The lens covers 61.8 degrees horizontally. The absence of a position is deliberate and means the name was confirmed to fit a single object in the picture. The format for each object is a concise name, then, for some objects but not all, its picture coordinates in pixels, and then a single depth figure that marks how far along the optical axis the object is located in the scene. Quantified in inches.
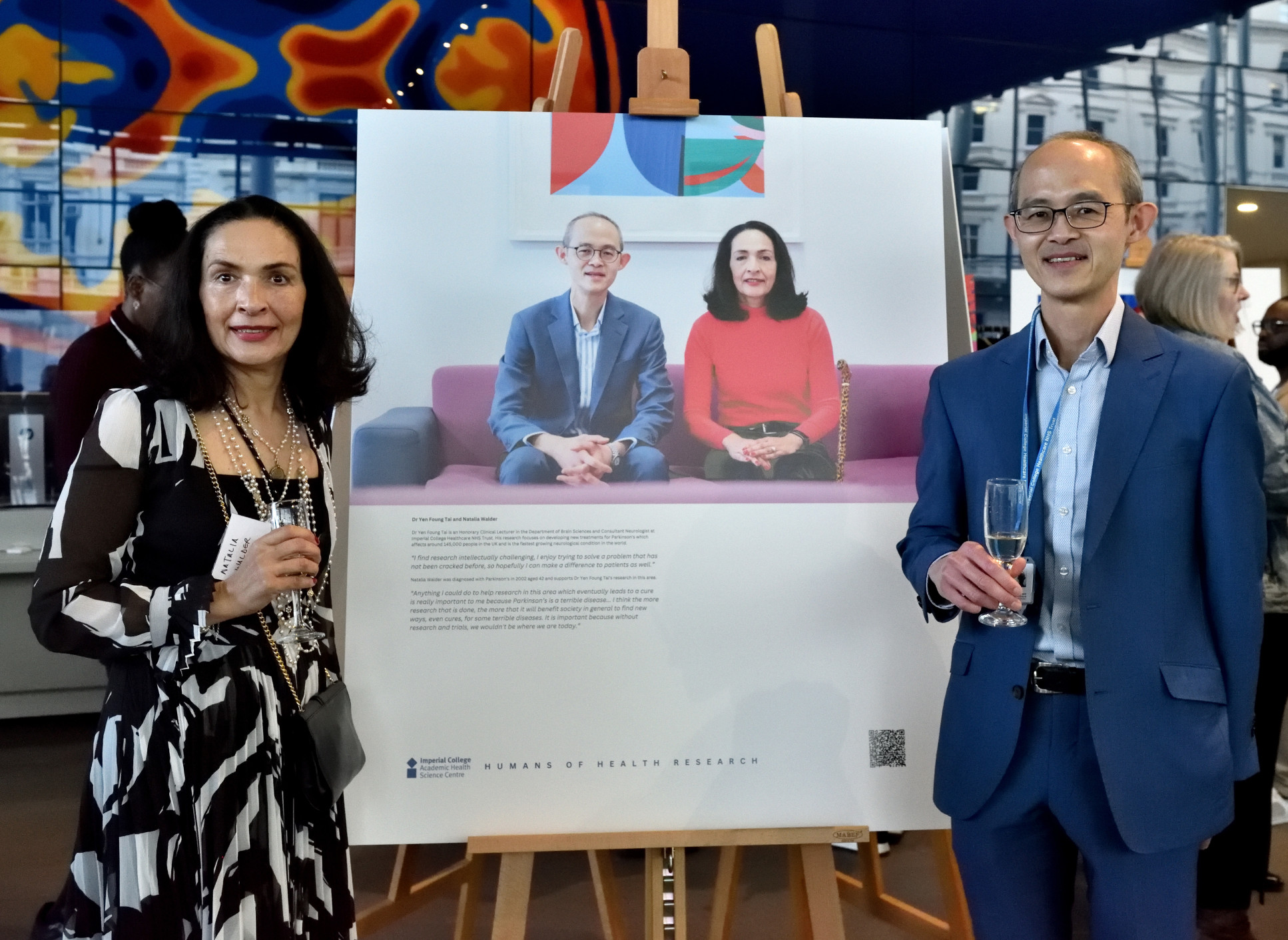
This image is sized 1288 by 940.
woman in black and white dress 65.6
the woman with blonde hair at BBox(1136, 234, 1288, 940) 117.6
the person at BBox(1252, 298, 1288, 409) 138.2
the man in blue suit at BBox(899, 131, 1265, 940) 66.3
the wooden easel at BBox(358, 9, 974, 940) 86.1
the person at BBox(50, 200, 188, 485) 118.0
